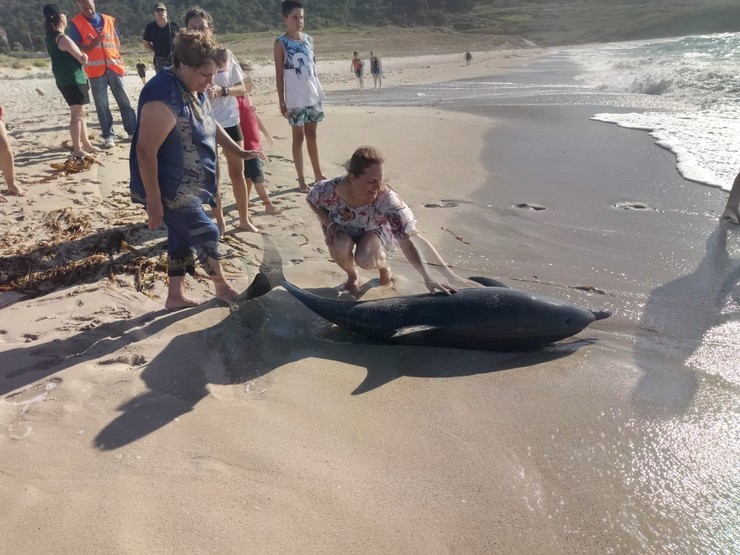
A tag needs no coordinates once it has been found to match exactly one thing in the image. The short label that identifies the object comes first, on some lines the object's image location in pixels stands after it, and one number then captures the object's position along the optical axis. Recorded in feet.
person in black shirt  25.93
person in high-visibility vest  24.64
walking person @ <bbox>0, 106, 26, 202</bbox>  18.06
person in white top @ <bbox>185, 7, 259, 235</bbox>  16.30
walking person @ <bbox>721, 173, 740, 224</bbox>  17.87
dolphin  11.46
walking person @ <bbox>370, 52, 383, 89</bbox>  78.59
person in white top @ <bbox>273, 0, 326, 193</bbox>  19.58
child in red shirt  18.37
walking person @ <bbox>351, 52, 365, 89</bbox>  79.25
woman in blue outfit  10.84
